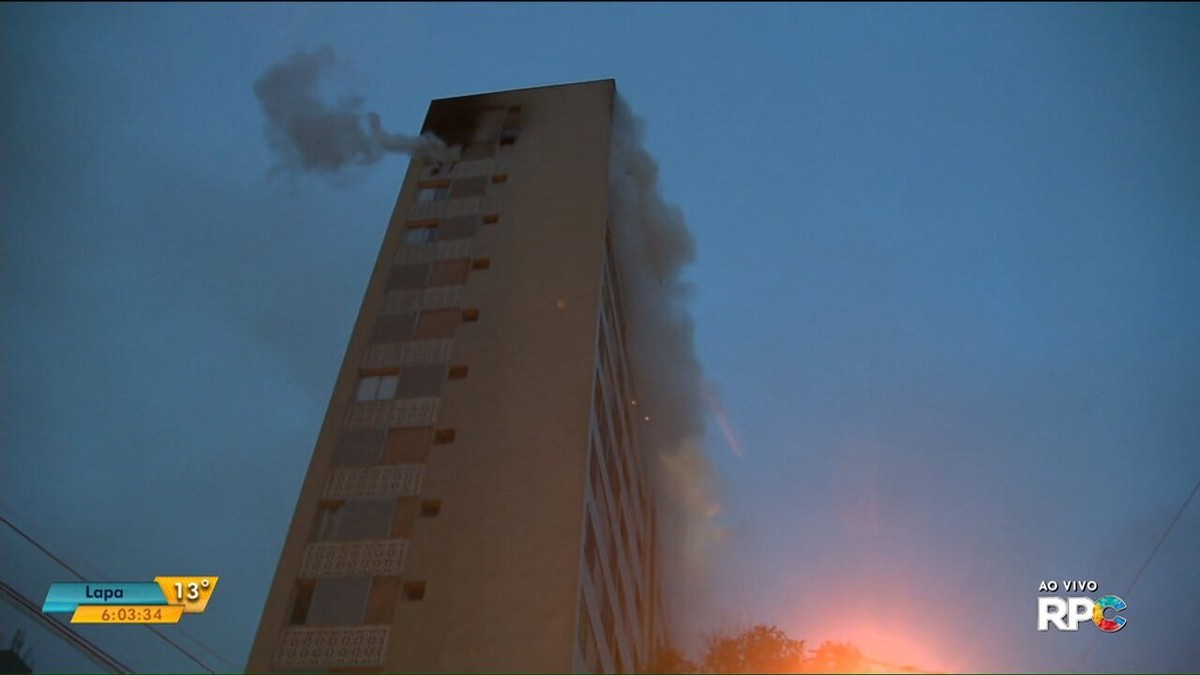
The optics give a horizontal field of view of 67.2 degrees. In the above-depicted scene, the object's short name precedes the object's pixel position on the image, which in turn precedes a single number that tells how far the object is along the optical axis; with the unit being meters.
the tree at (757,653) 24.42
